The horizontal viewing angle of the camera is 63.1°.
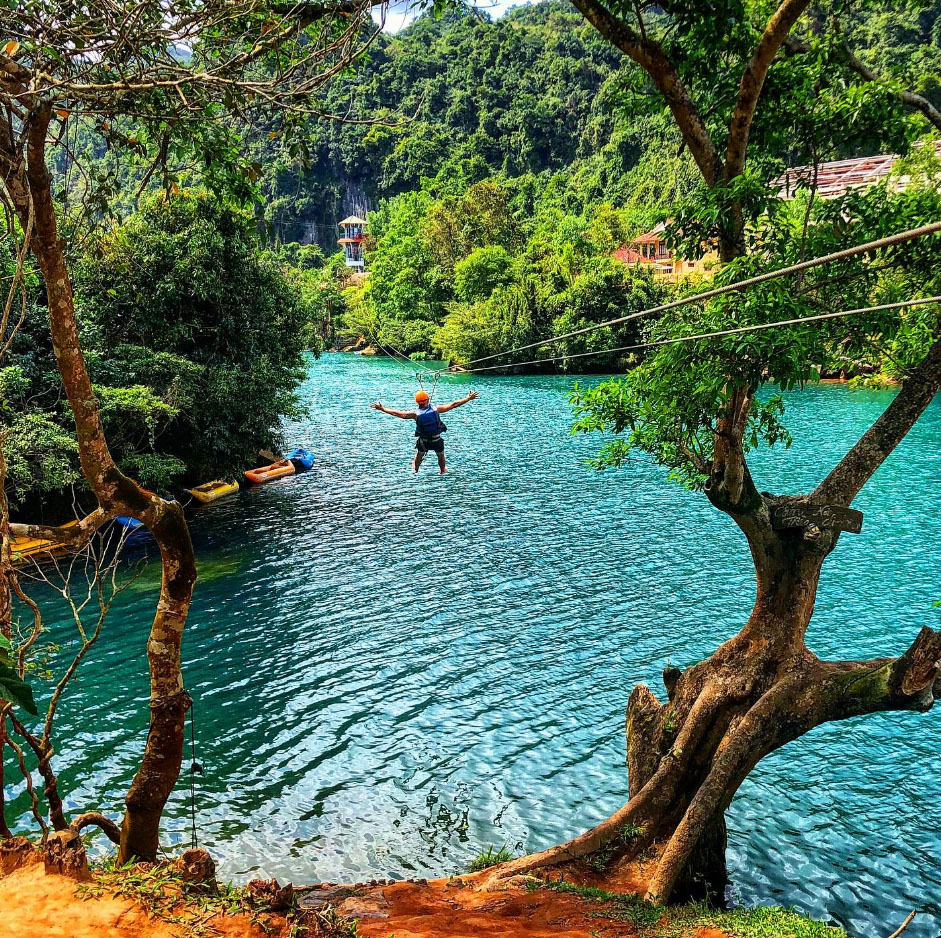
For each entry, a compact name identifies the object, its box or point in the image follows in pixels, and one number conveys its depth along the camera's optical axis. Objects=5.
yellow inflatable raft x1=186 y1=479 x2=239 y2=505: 26.05
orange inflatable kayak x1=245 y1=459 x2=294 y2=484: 29.20
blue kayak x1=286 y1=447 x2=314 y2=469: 31.14
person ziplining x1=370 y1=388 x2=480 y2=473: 16.67
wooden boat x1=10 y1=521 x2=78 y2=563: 18.56
